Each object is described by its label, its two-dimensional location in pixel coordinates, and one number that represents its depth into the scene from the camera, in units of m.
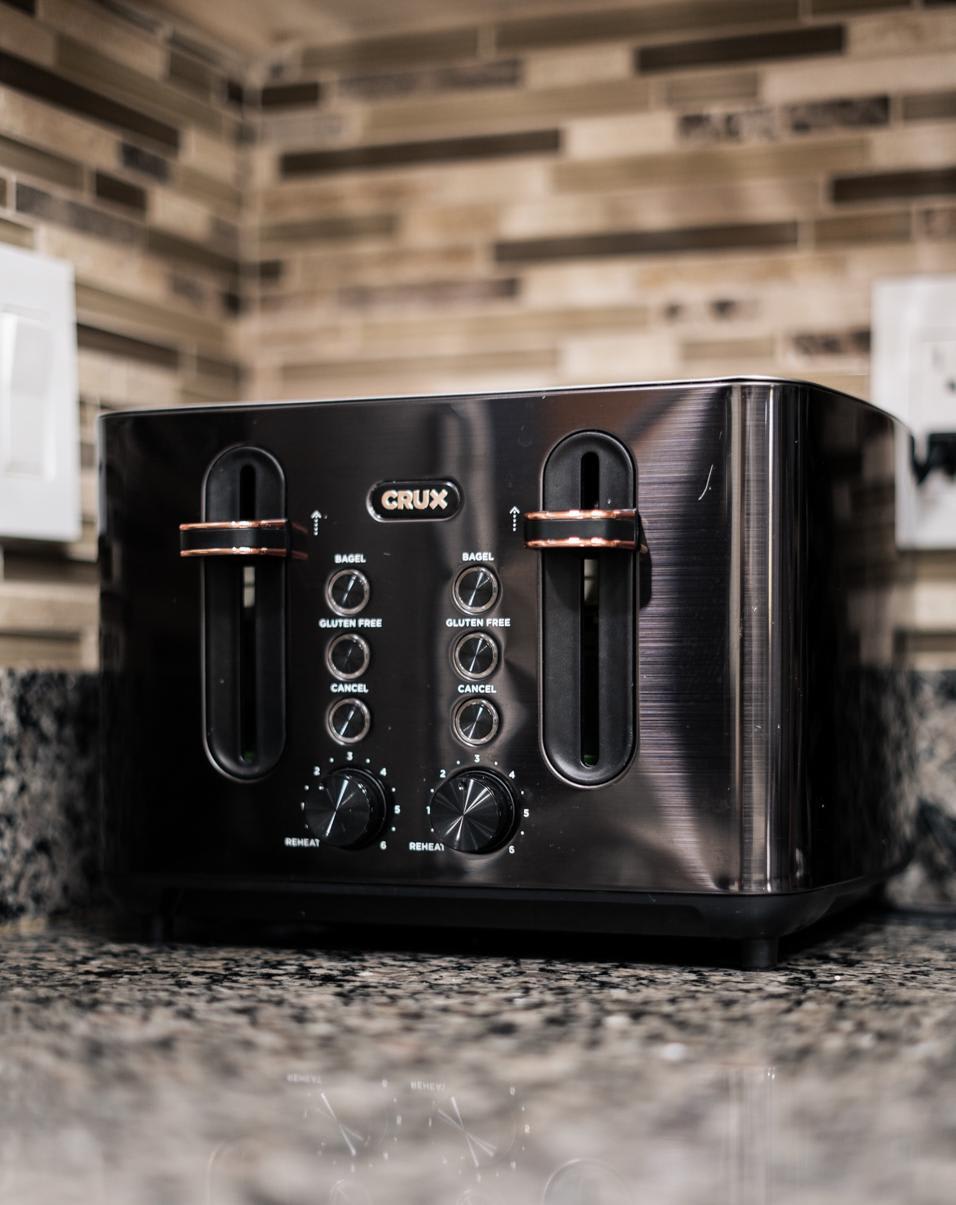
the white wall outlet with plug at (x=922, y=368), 1.09
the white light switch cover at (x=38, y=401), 1.01
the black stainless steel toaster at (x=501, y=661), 0.82
